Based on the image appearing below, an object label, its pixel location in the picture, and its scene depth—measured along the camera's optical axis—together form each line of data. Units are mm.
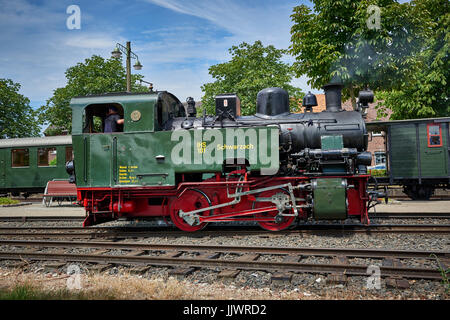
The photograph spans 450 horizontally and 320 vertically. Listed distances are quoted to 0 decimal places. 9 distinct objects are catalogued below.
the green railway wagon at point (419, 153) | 12562
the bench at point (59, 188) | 14503
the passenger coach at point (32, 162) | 16031
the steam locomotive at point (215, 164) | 6797
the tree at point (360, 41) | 10867
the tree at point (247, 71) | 22000
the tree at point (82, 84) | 24516
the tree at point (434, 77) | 15188
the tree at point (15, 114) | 29191
